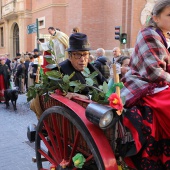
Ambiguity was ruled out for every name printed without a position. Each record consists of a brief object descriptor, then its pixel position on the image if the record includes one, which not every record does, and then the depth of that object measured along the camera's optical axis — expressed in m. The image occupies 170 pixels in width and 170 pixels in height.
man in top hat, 3.01
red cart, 1.84
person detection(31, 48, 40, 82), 9.68
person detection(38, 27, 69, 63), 5.02
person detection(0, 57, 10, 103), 9.69
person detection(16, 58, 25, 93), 12.00
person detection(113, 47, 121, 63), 6.98
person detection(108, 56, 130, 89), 4.62
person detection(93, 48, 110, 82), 5.85
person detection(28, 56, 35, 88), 10.41
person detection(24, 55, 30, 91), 12.25
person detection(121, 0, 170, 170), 1.83
